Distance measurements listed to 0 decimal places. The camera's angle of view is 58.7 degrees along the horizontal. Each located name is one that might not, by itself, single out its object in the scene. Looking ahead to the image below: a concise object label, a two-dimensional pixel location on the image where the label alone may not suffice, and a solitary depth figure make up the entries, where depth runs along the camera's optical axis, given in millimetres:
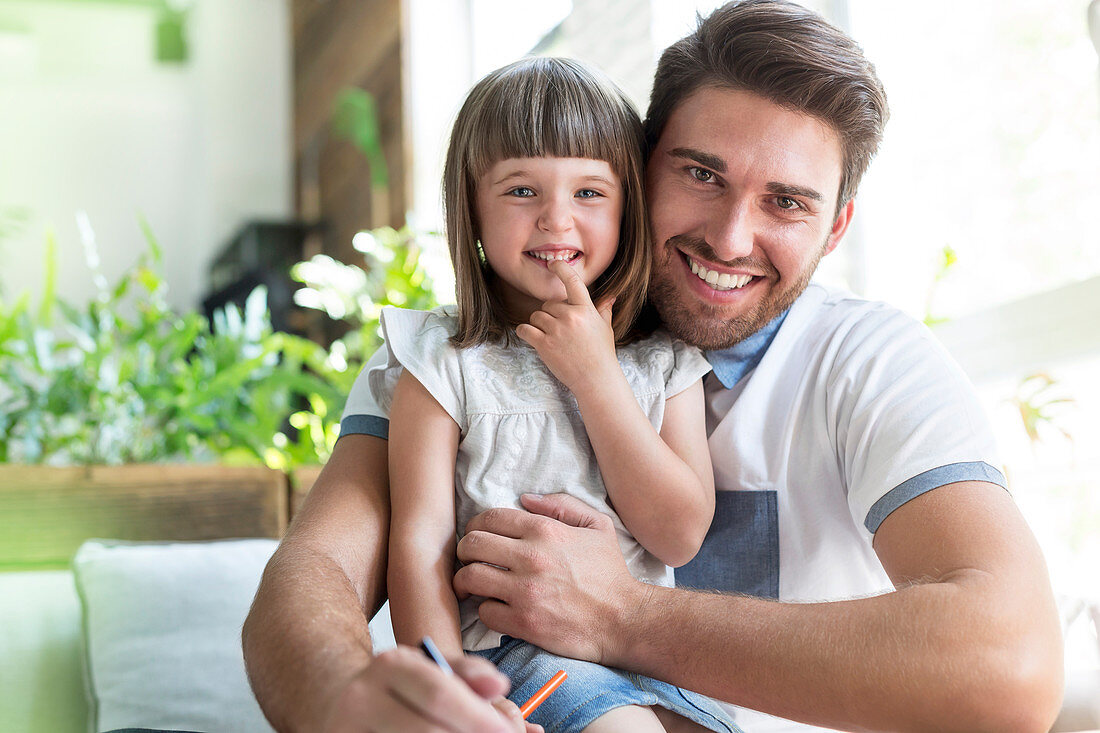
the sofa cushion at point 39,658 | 1715
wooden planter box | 2168
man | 1029
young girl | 1200
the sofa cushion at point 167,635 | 1668
